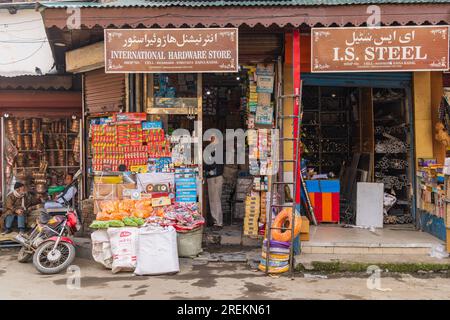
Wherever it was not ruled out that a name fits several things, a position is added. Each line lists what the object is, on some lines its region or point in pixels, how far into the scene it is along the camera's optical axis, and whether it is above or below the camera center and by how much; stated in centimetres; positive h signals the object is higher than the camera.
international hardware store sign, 789 +196
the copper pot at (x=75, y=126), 1203 +105
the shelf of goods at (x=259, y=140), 951 +53
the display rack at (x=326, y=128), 1254 +101
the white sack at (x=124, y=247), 780 -134
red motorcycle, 796 -132
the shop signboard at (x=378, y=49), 768 +191
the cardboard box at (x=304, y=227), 847 -111
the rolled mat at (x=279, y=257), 765 -148
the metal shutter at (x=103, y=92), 988 +163
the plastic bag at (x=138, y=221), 819 -95
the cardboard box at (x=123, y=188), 937 -43
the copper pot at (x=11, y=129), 1200 +98
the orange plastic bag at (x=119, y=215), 831 -86
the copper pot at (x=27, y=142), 1211 +65
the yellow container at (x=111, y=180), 949 -27
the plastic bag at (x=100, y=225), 808 -100
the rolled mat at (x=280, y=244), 764 -127
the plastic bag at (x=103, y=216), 827 -87
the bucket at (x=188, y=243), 855 -141
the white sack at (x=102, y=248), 802 -140
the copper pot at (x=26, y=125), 1206 +108
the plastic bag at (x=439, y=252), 810 -151
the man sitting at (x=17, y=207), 1101 -96
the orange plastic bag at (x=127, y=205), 868 -72
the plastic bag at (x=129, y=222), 813 -96
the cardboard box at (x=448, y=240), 809 -129
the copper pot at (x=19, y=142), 1205 +65
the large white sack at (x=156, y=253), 767 -143
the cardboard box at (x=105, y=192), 941 -51
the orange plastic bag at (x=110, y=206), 855 -73
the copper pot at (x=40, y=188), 1198 -53
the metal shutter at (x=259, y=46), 929 +237
